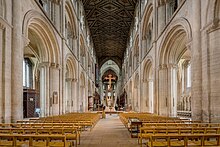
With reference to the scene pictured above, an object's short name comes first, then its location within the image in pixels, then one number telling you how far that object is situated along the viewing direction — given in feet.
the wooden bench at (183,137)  20.07
